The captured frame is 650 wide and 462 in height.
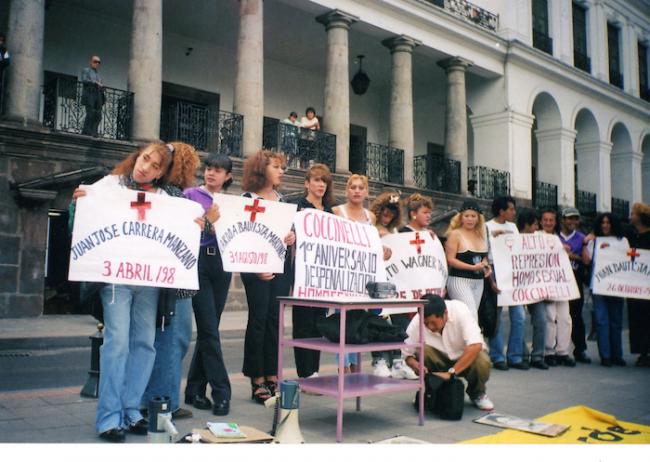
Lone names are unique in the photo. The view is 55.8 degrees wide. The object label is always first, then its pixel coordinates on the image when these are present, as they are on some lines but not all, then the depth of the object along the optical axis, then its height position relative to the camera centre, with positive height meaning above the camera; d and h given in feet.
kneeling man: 14.99 -1.23
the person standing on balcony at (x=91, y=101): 39.34 +12.22
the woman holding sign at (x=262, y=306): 15.34 -0.32
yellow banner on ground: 12.45 -2.80
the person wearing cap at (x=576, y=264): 24.63 +1.46
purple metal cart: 12.37 -1.38
